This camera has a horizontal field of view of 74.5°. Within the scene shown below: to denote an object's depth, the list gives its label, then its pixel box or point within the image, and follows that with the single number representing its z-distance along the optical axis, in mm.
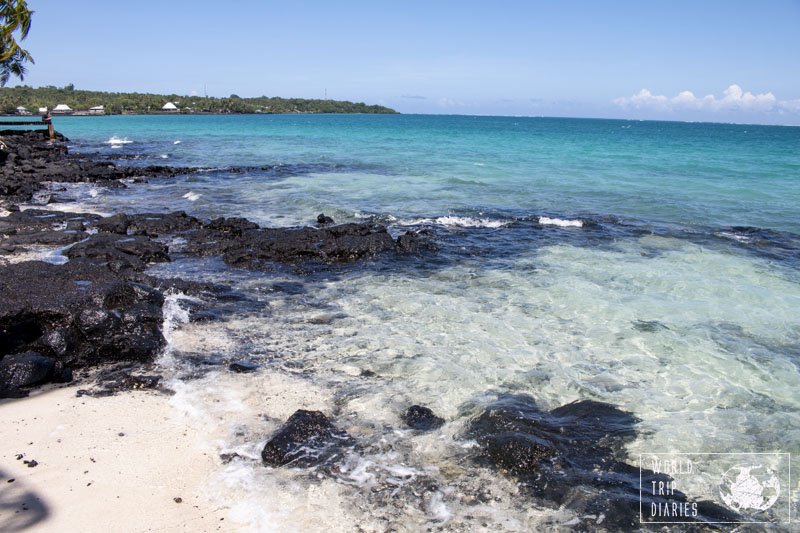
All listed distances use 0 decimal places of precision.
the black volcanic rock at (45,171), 20953
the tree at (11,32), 24875
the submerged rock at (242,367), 7175
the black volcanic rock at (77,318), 7141
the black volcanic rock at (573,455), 4973
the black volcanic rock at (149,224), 14594
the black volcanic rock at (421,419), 6066
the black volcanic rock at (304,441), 5336
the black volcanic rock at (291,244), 12625
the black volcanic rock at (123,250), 11234
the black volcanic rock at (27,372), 6379
